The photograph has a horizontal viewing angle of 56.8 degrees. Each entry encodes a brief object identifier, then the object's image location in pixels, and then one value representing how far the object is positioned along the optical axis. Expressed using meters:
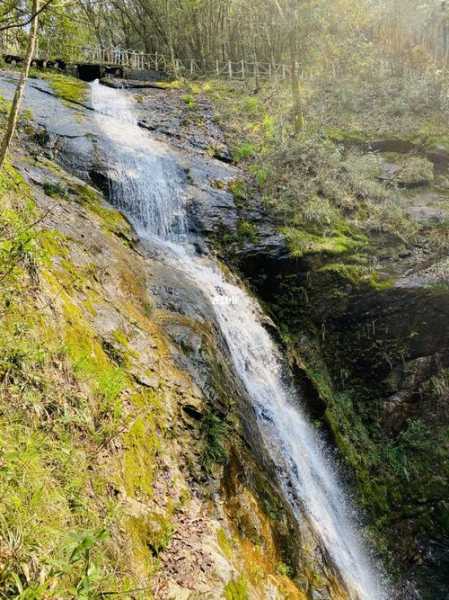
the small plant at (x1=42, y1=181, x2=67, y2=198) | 7.03
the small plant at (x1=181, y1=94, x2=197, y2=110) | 16.83
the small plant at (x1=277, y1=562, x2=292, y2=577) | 4.48
